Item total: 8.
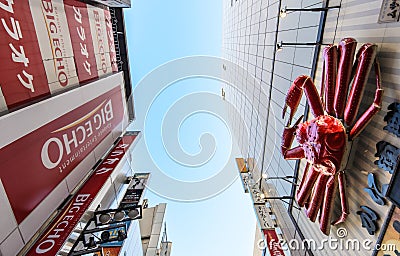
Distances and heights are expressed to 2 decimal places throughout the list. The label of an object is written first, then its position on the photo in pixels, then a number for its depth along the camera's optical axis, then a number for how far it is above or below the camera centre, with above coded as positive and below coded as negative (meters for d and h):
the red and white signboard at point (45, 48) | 3.62 -0.06
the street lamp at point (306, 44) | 4.41 -0.05
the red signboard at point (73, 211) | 3.65 -3.03
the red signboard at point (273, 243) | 5.35 -4.57
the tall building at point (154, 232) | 11.33 -9.46
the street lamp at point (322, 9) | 3.87 +0.53
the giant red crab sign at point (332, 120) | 2.86 -1.02
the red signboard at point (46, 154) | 3.48 -1.94
